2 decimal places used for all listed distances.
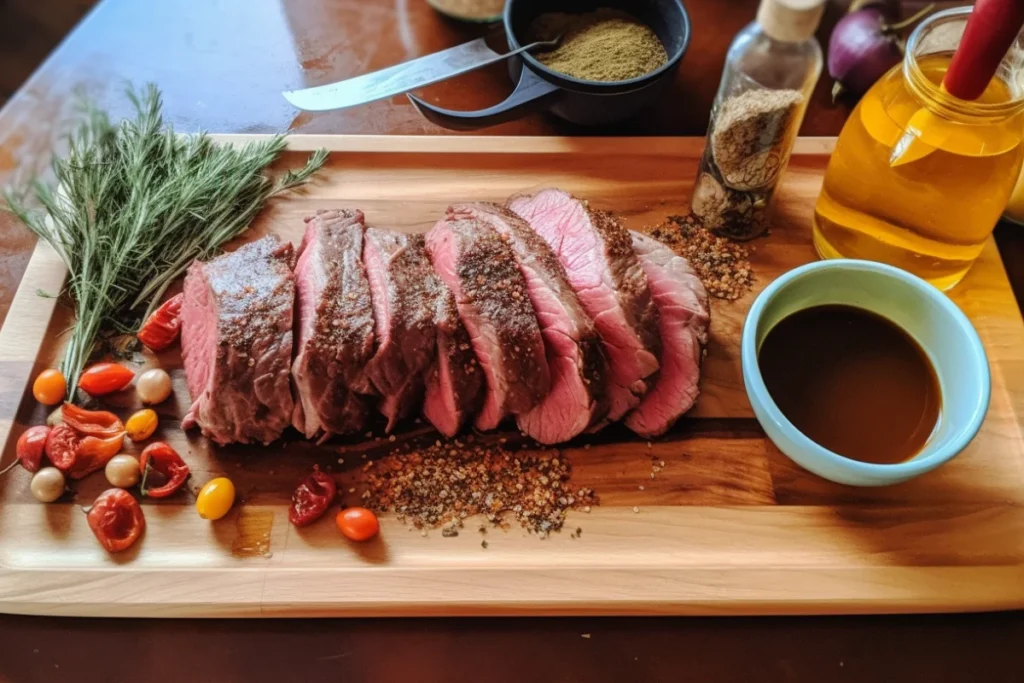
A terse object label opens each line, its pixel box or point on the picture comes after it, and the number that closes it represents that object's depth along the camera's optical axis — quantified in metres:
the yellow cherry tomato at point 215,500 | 0.38
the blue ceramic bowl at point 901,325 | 0.36
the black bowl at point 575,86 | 0.48
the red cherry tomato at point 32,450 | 0.40
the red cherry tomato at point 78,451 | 0.40
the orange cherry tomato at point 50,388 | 0.42
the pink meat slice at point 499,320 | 0.38
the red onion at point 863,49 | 0.54
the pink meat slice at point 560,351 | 0.38
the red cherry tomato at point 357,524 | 0.38
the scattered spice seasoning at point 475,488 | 0.39
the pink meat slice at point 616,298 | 0.39
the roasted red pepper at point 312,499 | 0.38
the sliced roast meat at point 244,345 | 0.37
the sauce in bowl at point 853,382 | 0.39
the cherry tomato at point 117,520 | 0.38
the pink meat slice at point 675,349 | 0.41
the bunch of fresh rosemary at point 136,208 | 0.45
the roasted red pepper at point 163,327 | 0.43
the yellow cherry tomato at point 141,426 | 0.41
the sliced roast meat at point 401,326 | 0.38
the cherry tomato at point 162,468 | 0.40
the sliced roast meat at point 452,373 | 0.38
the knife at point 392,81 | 0.50
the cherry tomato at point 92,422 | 0.41
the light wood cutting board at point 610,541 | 0.36
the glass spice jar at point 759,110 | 0.37
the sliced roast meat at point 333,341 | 0.37
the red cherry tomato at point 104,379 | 0.42
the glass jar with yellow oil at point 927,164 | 0.39
